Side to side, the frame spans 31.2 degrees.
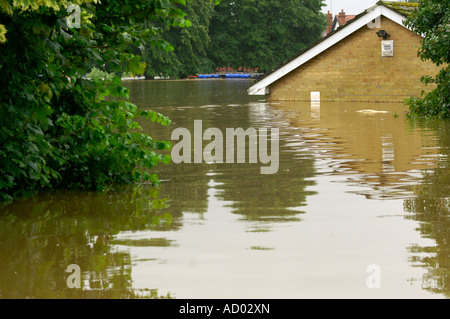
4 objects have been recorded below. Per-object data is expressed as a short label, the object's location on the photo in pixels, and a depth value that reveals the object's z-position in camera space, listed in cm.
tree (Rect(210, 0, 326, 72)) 9875
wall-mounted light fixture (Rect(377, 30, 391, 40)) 2838
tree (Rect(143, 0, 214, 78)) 8485
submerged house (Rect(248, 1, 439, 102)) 2831
